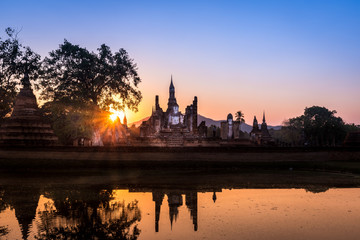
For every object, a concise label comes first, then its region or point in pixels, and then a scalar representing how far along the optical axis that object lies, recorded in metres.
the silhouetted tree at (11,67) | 41.72
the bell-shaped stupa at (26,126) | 32.03
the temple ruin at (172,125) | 56.69
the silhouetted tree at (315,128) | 77.56
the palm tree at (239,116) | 118.43
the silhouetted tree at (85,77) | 41.47
